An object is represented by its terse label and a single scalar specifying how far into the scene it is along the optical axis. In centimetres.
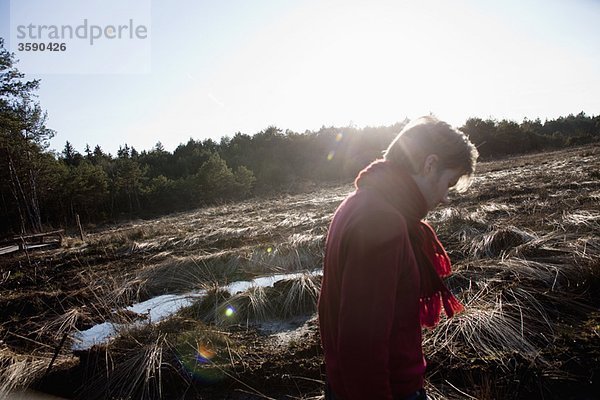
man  104
